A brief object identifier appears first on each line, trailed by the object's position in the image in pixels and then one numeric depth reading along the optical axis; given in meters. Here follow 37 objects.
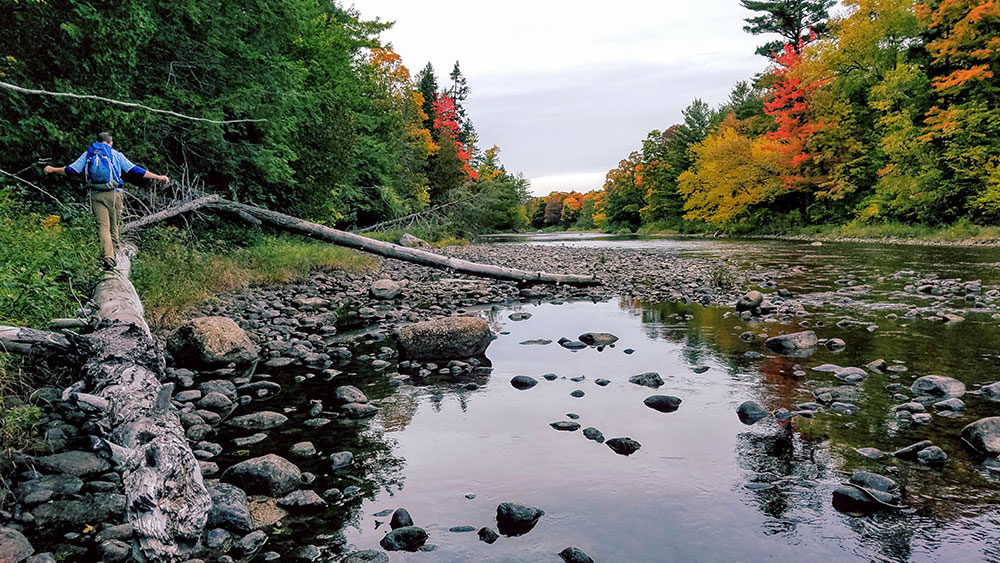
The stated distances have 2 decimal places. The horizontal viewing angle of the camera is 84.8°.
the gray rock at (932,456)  3.49
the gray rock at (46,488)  3.05
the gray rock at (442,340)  6.80
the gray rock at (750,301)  9.57
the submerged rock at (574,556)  2.64
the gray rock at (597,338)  7.57
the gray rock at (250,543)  2.72
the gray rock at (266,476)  3.31
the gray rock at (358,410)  4.73
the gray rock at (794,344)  6.56
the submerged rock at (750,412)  4.48
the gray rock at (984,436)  3.59
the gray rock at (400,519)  3.00
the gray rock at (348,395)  5.03
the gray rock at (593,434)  4.19
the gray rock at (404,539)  2.80
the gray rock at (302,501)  3.17
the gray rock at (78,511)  2.90
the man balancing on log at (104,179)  7.29
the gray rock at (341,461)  3.68
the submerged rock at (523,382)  5.62
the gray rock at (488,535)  2.87
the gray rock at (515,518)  2.97
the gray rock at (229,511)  2.90
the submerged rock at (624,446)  3.97
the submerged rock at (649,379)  5.61
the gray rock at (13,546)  2.47
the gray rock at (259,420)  4.42
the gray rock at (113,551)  2.61
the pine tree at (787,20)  41.47
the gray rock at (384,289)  12.19
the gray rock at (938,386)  4.79
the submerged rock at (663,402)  4.86
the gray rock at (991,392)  4.63
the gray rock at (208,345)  6.25
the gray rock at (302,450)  3.88
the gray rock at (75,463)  3.35
